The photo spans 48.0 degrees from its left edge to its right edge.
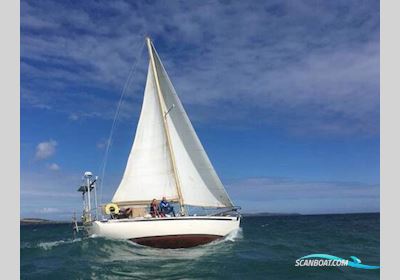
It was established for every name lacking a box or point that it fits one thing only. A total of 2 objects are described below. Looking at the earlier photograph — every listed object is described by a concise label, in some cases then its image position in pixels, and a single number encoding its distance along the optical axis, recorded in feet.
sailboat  100.78
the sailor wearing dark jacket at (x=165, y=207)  96.84
